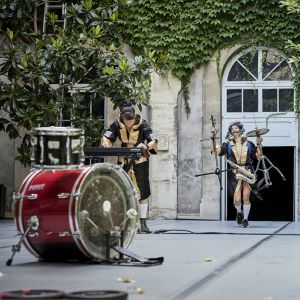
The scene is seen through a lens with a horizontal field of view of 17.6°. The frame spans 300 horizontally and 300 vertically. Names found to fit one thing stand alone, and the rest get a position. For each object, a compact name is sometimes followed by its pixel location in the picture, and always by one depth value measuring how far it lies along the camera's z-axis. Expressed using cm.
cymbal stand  1879
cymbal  1739
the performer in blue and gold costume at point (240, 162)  1739
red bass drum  879
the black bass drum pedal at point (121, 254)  907
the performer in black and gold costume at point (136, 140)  1471
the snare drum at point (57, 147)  902
